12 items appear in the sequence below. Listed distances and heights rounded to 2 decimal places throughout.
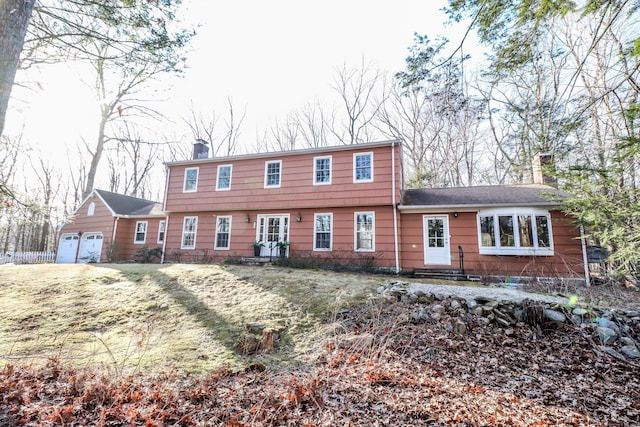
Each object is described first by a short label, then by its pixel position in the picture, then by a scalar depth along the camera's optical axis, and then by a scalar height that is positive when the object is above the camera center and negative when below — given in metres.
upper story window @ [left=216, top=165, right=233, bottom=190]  13.27 +3.34
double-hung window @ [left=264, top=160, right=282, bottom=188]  12.55 +3.41
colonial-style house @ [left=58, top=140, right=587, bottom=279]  9.70 +1.39
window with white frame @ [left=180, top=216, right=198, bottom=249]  13.48 +0.83
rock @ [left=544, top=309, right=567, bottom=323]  5.12 -1.05
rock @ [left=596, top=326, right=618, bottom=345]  4.64 -1.25
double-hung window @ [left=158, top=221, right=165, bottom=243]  15.16 +0.95
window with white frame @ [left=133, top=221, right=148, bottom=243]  15.79 +0.92
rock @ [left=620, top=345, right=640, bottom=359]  4.33 -1.40
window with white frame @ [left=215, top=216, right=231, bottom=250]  12.98 +0.82
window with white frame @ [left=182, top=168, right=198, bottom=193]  13.75 +3.30
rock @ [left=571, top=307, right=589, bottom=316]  5.21 -0.98
